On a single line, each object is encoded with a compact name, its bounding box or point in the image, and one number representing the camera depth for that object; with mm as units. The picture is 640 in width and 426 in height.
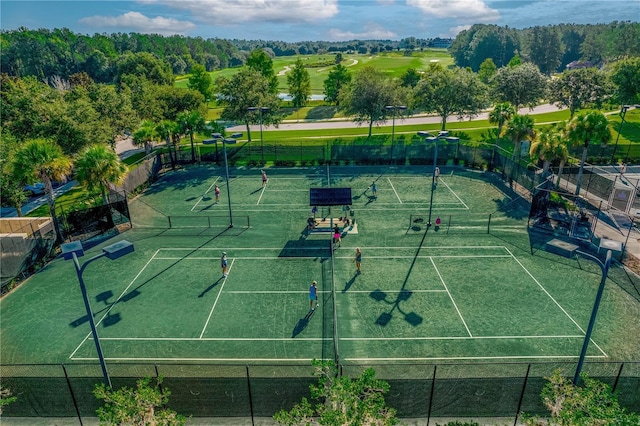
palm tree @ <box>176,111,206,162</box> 45094
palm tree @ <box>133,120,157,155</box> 42978
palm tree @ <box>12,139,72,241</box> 25156
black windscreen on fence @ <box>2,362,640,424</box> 13336
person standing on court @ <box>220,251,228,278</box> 22609
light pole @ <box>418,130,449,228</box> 27203
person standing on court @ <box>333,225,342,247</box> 26094
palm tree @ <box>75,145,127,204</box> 28656
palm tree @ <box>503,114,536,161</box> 37812
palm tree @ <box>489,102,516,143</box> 44781
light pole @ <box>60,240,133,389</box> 12268
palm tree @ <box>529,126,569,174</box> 33188
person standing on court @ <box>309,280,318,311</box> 19328
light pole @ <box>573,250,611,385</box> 11602
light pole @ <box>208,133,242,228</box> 29428
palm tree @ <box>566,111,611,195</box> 31094
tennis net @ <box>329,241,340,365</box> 19888
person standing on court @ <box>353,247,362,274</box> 22734
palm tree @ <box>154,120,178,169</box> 43562
